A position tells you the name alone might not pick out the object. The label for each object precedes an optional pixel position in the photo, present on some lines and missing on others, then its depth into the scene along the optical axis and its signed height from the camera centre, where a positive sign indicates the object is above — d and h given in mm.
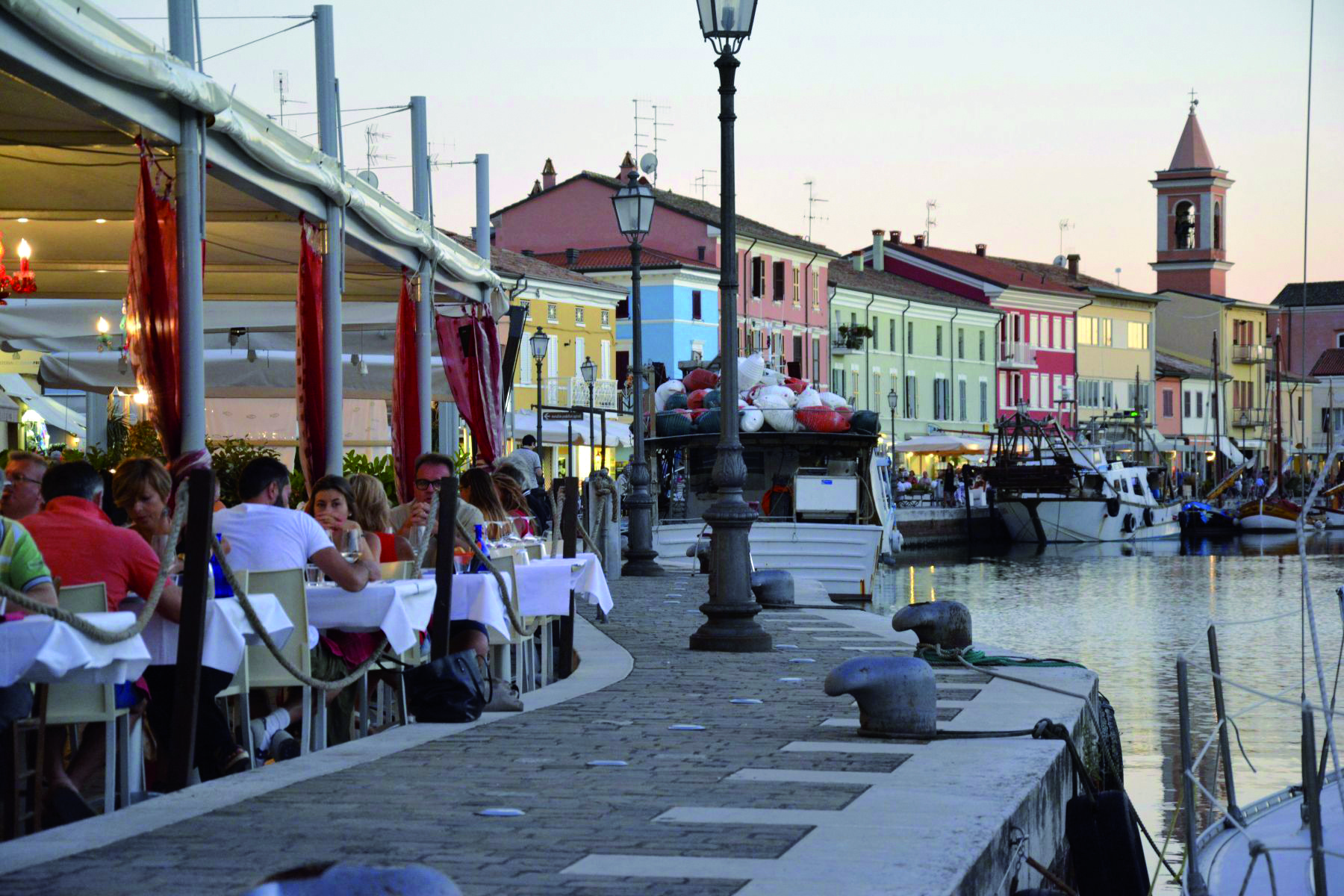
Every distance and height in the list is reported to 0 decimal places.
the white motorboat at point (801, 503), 48996 -1410
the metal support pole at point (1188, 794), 12191 -1492
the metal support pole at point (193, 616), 11977 -729
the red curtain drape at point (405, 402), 25847 +113
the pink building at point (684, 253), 119935 +6154
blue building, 119416 +4106
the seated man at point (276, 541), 14395 -543
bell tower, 191938 +11154
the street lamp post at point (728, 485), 23136 -522
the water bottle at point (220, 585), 13526 -687
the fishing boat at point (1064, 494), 99081 -2526
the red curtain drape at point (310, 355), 20504 +386
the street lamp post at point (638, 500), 41993 -1089
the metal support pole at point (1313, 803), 10610 -1282
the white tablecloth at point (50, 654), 10077 -735
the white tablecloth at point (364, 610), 14745 -871
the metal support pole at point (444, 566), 16405 -752
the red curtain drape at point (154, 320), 16250 +488
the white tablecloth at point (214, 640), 12534 -851
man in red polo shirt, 12029 -535
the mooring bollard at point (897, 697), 14953 -1296
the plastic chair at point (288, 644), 13721 -954
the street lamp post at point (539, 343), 58515 +1274
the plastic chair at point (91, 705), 11361 -1004
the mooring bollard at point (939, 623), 21554 -1385
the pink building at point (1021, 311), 157078 +4906
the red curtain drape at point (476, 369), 29647 +429
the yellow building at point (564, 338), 106863 +2669
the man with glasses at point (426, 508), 18117 -523
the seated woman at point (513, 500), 22799 -590
